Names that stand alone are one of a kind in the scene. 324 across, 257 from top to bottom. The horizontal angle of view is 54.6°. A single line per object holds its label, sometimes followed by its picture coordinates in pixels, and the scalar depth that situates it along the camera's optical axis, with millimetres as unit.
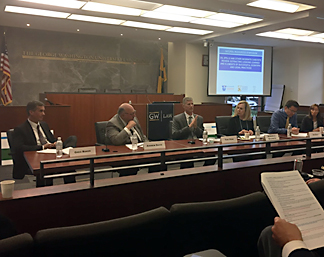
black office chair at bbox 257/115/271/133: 5762
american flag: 8883
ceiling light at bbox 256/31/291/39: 8677
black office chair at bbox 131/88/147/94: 11106
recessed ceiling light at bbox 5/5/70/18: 6436
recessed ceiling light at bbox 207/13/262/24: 6879
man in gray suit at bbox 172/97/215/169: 4523
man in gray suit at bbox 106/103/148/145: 3799
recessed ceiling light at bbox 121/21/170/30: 7648
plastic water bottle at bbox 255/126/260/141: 4229
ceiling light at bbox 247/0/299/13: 5905
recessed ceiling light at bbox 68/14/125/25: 7059
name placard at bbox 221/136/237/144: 3374
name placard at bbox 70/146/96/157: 2480
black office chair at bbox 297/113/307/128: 7504
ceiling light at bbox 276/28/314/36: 8227
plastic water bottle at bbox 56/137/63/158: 2990
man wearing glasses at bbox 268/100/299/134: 5176
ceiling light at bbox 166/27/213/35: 8391
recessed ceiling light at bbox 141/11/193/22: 6759
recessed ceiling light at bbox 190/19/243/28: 7406
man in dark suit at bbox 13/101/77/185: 3471
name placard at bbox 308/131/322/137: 3752
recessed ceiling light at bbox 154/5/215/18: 6312
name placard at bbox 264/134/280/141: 3596
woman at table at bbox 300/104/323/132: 5586
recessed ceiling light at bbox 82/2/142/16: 6141
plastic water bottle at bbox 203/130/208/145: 4032
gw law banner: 7570
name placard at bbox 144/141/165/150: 2951
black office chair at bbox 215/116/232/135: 5094
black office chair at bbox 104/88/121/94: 10131
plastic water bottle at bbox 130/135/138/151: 3509
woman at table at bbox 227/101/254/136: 4984
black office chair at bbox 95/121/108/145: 4273
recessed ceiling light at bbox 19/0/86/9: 5945
